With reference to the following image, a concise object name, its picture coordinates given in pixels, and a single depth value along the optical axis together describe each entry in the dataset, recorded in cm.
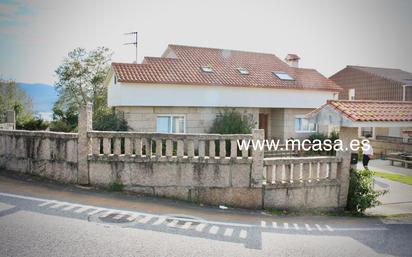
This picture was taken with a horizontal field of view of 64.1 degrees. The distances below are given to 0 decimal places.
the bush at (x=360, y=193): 973
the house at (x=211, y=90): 1911
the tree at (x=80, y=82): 3566
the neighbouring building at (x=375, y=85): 3092
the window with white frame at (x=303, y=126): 2498
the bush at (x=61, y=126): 2634
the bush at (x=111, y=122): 1788
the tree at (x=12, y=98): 3678
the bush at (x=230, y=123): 2017
